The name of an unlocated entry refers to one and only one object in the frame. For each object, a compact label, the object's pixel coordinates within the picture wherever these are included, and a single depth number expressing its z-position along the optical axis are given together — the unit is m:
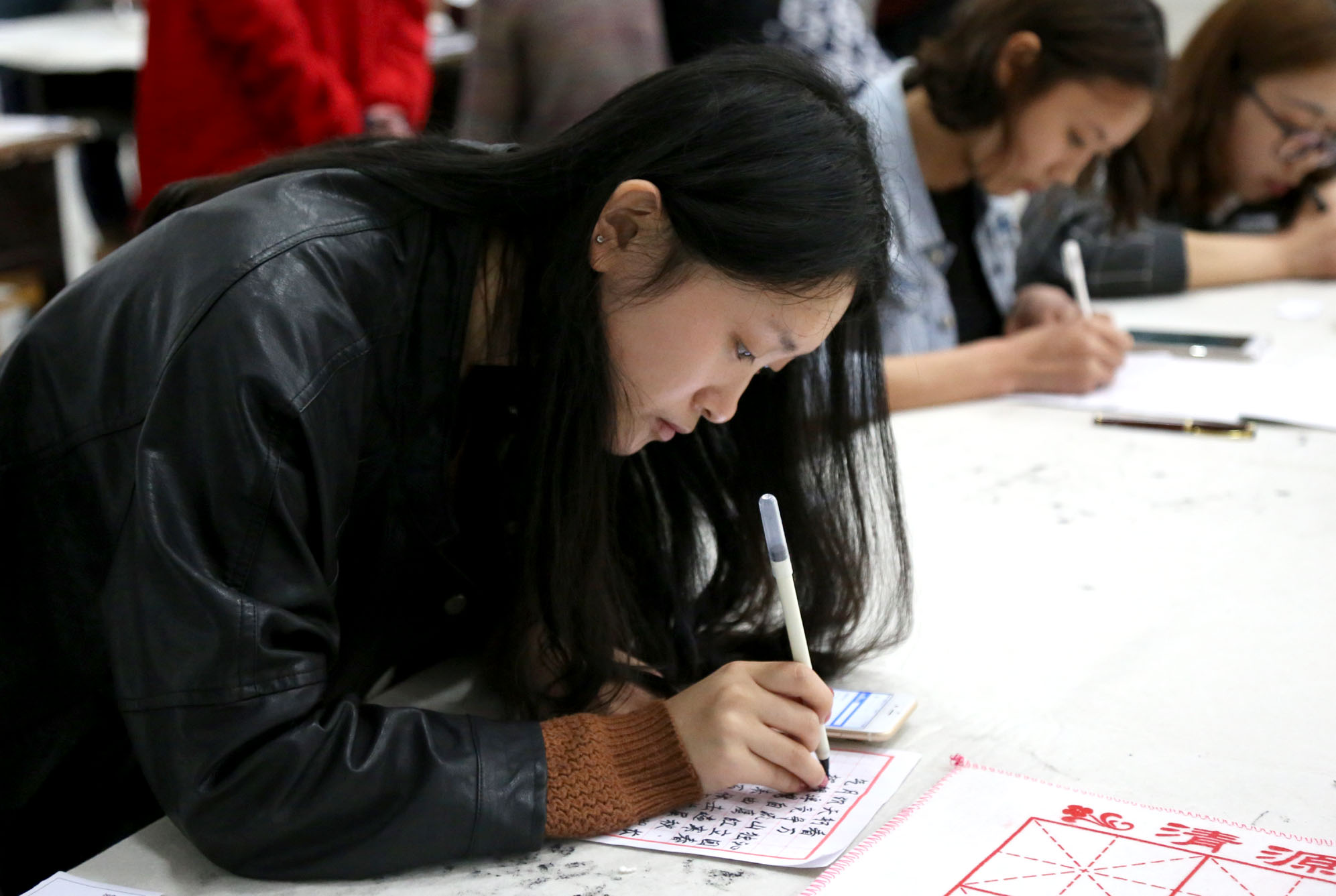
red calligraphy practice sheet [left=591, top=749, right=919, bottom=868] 0.84
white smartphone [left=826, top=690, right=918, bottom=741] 0.97
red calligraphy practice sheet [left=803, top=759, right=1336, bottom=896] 0.80
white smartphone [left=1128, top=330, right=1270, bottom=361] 1.95
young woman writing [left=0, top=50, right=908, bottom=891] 0.79
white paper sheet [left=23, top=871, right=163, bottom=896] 0.81
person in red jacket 2.21
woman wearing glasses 2.32
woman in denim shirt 1.74
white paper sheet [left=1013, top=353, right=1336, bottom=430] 1.70
